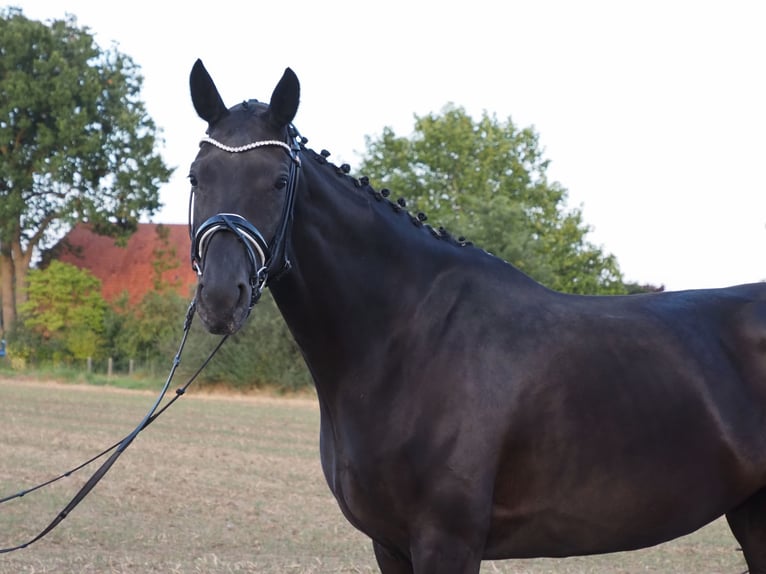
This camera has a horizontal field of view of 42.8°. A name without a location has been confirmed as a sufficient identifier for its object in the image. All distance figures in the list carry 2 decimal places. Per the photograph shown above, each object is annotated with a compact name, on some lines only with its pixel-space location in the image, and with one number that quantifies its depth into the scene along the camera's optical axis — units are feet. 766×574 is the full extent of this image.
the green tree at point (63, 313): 190.29
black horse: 12.94
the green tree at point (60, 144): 187.11
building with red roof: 209.77
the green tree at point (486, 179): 182.50
